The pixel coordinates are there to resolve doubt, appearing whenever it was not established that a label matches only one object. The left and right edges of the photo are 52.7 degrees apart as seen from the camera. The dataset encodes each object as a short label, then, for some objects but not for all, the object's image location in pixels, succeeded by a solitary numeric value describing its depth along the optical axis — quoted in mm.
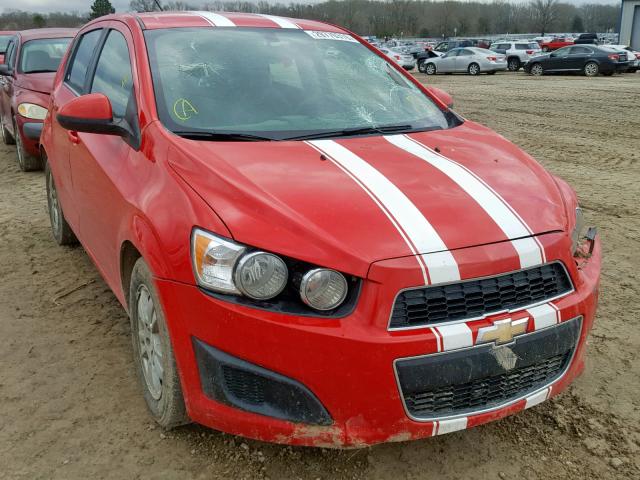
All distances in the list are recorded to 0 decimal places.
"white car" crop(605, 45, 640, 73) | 25688
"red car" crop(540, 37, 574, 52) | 39225
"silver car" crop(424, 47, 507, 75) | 28031
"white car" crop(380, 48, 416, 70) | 30336
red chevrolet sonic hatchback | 2041
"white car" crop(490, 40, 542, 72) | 30422
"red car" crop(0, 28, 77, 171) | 7336
